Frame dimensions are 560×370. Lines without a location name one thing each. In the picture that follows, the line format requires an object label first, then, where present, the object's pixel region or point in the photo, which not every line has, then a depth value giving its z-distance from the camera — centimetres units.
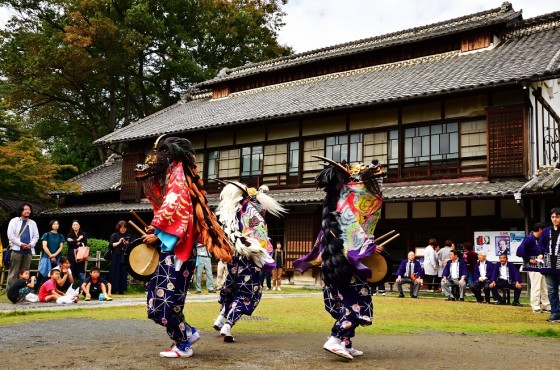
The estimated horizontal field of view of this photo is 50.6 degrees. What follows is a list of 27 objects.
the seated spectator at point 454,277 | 1439
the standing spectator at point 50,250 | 1377
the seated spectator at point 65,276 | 1289
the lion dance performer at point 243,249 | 744
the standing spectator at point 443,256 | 1611
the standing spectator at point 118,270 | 1464
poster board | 1540
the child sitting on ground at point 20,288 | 1165
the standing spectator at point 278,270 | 1871
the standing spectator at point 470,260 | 1467
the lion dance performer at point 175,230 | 573
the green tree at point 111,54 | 3384
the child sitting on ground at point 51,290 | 1228
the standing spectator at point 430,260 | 1638
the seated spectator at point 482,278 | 1379
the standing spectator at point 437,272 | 1650
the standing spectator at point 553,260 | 938
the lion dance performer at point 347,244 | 589
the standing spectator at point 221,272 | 1592
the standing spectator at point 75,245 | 1405
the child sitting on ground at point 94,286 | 1323
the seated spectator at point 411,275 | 1503
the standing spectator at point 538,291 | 1139
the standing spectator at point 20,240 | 1223
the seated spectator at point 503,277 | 1343
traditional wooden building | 1684
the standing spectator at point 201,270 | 1591
